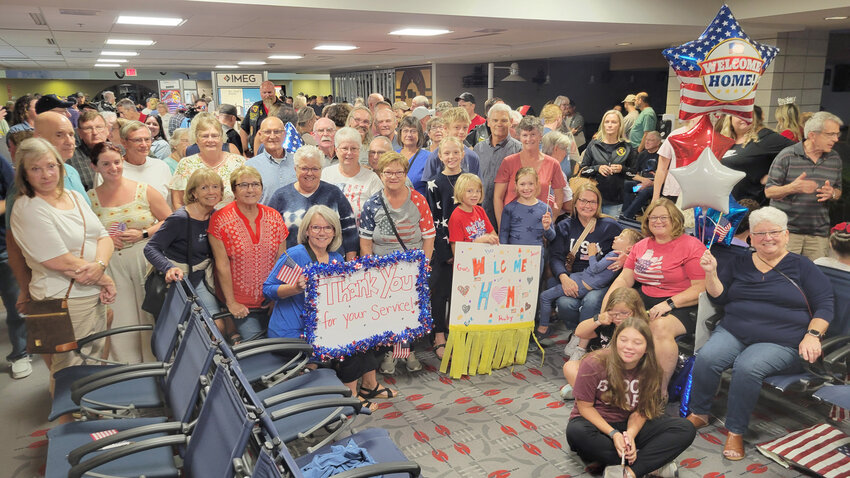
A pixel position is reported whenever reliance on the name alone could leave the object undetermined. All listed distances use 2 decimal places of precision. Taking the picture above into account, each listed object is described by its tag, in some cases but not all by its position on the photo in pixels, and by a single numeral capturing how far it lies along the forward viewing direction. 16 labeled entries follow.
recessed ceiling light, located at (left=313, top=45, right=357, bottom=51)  10.21
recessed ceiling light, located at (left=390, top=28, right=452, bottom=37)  7.70
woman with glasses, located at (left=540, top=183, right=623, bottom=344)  4.45
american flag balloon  3.71
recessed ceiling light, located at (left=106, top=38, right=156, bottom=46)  9.02
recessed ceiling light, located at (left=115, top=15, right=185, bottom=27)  6.17
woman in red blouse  3.51
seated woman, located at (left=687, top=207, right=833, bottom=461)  3.26
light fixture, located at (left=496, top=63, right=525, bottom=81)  12.25
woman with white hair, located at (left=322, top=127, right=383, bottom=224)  4.07
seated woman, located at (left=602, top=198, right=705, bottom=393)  3.73
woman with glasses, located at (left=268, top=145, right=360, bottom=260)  3.69
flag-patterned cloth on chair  3.03
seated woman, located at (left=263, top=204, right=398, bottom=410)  3.39
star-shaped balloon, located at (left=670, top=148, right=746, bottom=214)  3.47
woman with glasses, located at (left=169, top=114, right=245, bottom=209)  4.12
